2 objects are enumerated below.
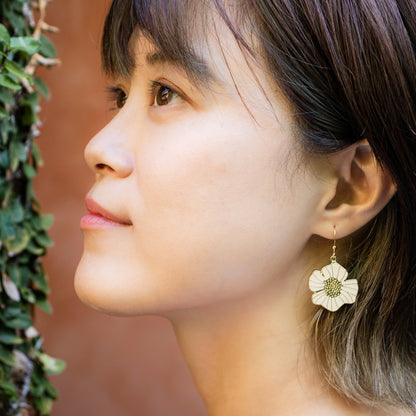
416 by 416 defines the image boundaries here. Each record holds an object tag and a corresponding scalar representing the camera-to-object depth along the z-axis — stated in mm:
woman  609
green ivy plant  685
